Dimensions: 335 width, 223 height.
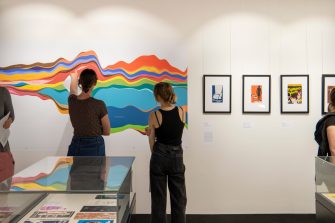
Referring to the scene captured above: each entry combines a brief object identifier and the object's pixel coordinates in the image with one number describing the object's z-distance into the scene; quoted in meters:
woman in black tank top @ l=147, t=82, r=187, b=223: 2.98
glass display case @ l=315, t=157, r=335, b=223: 2.29
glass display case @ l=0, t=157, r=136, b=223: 1.73
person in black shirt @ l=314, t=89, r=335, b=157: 2.79
